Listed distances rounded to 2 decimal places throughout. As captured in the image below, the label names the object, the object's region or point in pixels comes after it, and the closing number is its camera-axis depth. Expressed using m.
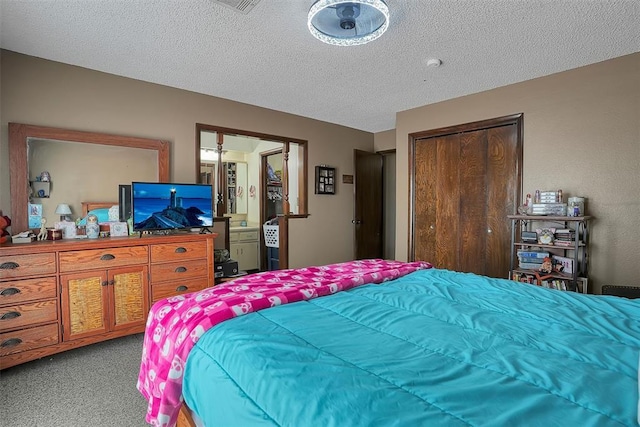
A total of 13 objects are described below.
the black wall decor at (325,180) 4.77
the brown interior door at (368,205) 5.32
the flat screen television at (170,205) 2.89
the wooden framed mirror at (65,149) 2.56
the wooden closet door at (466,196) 3.49
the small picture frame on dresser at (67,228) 2.66
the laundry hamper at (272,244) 4.73
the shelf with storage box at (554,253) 2.79
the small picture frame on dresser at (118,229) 2.86
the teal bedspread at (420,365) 0.71
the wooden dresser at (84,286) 2.18
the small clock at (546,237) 2.89
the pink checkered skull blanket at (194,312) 1.17
